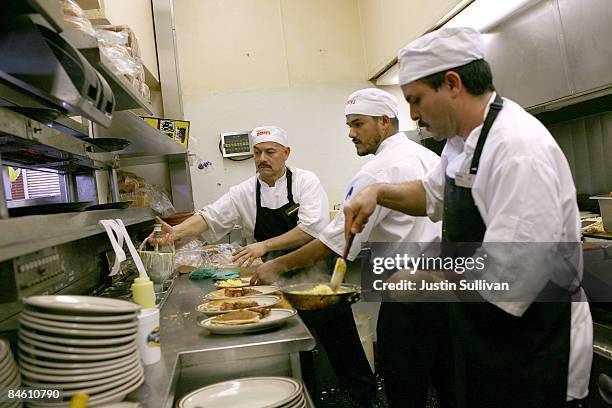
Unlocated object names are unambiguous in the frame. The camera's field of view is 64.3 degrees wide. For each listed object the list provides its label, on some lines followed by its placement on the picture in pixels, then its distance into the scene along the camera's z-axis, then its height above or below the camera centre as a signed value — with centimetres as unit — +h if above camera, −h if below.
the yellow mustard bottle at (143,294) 139 -21
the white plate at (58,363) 94 -26
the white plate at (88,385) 95 -31
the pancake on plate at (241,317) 153 -34
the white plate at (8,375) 90 -26
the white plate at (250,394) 117 -46
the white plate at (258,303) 171 -36
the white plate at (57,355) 93 -24
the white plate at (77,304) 92 -15
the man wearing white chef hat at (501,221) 117 -10
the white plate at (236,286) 227 -35
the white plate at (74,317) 92 -17
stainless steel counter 136 -40
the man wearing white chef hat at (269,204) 315 +3
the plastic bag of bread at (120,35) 236 +96
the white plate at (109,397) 95 -35
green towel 259 -33
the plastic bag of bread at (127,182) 368 +31
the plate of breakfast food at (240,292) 205 -35
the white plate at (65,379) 94 -29
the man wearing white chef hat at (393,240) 213 -21
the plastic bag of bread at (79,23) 147 +64
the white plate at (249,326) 149 -36
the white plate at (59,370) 94 -27
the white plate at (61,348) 93 -22
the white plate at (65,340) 93 -21
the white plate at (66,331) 92 -19
